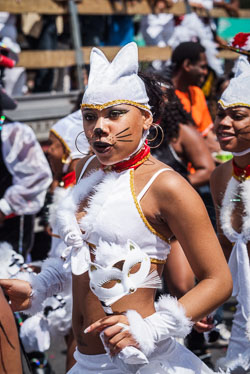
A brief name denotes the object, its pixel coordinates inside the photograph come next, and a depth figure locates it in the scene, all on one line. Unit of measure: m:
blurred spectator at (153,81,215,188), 4.42
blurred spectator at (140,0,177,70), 7.95
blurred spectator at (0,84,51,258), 4.41
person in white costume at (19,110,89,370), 3.89
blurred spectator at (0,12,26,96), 6.26
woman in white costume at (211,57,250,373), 3.04
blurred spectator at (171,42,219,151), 5.65
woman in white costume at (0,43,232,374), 2.04
